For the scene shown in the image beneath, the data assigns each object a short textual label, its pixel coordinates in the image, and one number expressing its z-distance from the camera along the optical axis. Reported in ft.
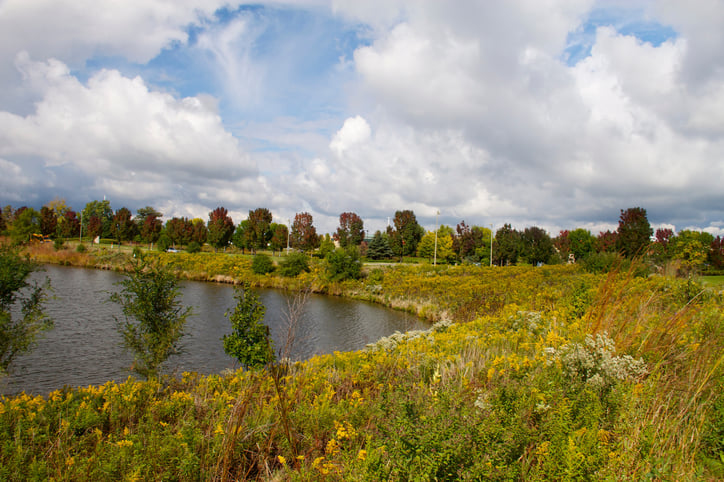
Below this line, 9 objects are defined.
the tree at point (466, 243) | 166.71
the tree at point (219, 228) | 181.47
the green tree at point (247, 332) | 25.07
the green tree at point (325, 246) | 156.15
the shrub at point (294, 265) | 104.70
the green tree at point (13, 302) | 22.81
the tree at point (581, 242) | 199.27
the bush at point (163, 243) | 164.96
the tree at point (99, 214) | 191.51
